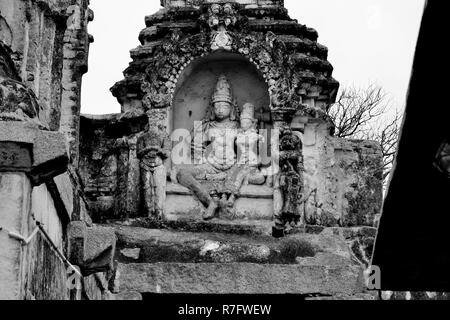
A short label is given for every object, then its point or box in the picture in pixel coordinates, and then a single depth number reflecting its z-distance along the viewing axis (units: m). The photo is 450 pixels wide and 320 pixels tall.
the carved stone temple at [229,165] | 16.59
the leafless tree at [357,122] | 27.59
